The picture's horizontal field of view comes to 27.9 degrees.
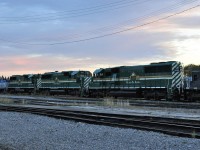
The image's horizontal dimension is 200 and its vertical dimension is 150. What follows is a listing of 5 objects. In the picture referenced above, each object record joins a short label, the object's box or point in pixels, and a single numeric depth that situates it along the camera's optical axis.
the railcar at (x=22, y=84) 67.82
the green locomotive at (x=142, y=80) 38.81
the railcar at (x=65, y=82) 53.78
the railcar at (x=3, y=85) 77.75
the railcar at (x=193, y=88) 35.88
